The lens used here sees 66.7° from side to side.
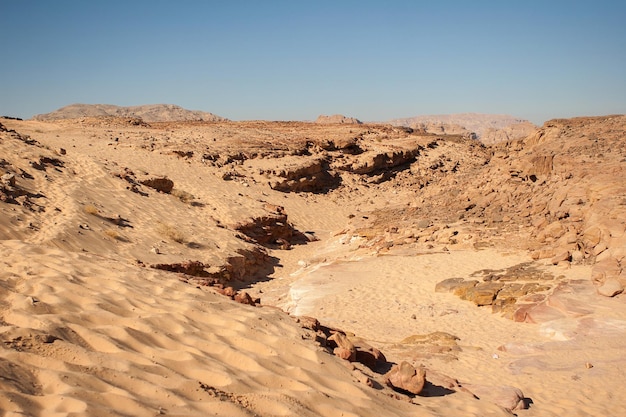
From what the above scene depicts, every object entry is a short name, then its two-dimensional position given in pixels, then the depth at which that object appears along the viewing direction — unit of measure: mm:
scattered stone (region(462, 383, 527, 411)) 4848
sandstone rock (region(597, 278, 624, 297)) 7747
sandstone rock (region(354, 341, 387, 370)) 4902
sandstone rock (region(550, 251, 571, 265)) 9812
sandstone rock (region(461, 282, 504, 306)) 8953
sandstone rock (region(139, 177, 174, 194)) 15352
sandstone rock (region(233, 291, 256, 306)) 5473
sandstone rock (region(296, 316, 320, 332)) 4936
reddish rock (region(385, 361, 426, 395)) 4281
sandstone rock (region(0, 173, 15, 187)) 10102
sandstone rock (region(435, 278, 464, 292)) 9766
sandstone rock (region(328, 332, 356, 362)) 4449
